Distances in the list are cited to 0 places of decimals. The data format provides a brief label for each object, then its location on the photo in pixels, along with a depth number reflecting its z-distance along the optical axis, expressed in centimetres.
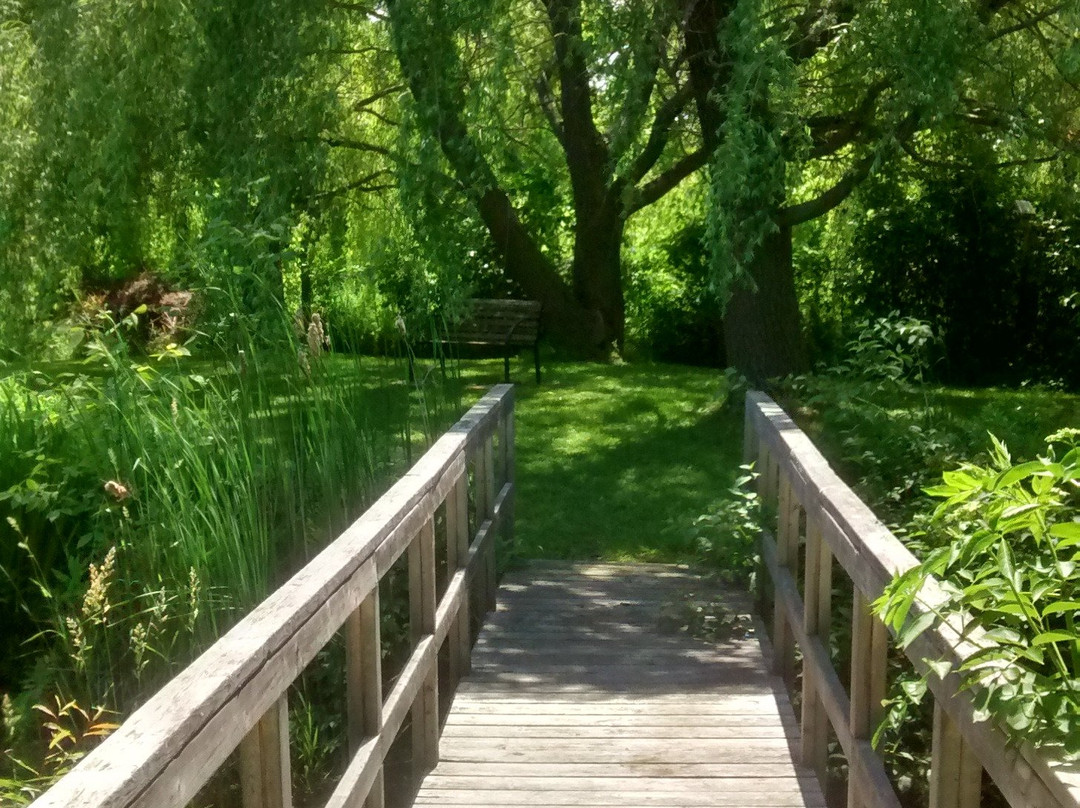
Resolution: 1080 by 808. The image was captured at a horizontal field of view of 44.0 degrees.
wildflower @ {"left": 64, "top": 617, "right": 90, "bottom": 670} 372
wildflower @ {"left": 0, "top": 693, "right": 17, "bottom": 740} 421
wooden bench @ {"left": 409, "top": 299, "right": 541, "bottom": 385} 1212
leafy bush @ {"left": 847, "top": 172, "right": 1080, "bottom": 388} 1441
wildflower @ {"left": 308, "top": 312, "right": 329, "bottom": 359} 427
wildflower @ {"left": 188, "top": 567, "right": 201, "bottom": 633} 358
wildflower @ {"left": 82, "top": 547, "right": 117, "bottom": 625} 342
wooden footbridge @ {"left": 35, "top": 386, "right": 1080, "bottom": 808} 192
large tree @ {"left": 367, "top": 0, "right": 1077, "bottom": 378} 732
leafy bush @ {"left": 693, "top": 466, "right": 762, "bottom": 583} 570
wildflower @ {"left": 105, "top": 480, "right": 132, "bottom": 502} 380
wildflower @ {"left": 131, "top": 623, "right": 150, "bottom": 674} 368
